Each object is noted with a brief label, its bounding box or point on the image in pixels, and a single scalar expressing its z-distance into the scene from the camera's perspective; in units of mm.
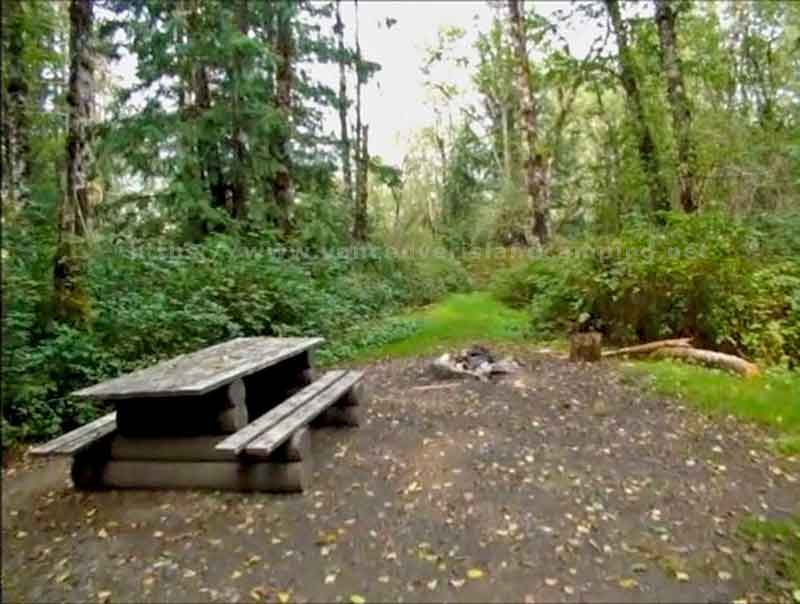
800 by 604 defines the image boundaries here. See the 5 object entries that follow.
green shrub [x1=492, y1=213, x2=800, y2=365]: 6535
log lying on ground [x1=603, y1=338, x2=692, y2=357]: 6699
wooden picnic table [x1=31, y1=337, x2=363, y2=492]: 3506
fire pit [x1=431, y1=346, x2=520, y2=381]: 6312
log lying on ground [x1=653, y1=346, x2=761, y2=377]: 5838
